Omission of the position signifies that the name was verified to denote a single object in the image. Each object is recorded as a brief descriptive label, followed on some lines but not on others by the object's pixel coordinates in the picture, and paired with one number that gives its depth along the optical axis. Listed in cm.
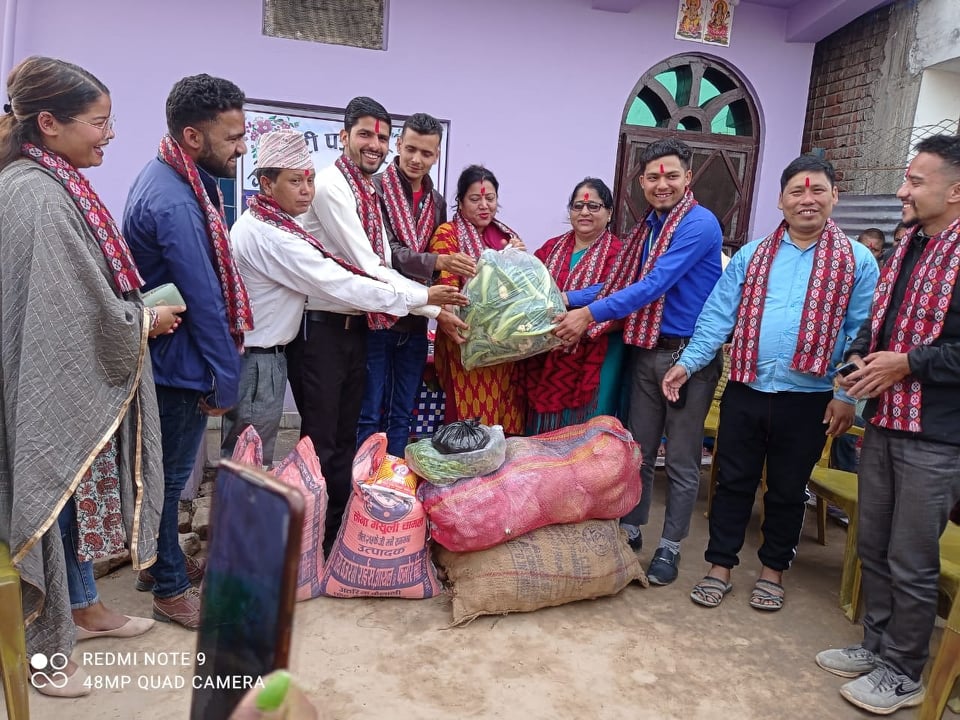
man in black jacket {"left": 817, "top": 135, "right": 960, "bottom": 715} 218
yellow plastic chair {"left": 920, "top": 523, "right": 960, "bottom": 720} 202
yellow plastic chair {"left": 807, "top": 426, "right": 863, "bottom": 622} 292
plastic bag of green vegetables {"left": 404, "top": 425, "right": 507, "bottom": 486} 273
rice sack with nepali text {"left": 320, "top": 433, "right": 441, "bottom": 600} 268
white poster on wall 463
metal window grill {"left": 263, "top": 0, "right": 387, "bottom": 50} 460
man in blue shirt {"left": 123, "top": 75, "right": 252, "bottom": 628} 221
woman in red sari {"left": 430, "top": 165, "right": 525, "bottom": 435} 334
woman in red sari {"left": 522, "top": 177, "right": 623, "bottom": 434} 332
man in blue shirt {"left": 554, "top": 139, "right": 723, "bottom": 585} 301
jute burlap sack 264
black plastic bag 278
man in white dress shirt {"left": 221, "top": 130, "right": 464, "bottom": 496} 262
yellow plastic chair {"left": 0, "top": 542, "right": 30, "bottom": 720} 179
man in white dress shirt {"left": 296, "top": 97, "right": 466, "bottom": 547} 288
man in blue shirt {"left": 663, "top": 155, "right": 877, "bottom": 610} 266
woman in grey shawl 186
